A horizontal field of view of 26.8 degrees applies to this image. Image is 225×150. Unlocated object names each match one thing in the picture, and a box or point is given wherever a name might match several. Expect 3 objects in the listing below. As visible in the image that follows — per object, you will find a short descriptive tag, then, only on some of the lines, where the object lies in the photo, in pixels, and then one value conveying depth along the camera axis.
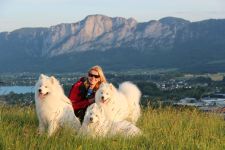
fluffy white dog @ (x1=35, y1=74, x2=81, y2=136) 7.23
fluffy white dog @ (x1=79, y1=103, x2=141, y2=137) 6.85
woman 8.69
